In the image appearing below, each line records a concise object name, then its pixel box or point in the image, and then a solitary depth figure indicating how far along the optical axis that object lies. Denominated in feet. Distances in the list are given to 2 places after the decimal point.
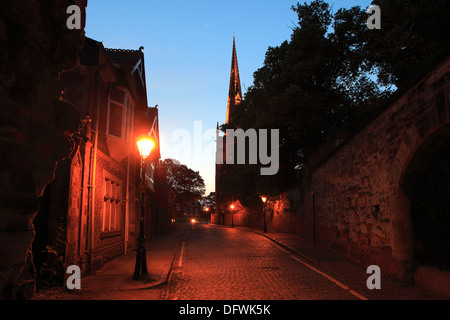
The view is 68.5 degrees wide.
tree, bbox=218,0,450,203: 60.34
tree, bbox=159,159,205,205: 244.22
